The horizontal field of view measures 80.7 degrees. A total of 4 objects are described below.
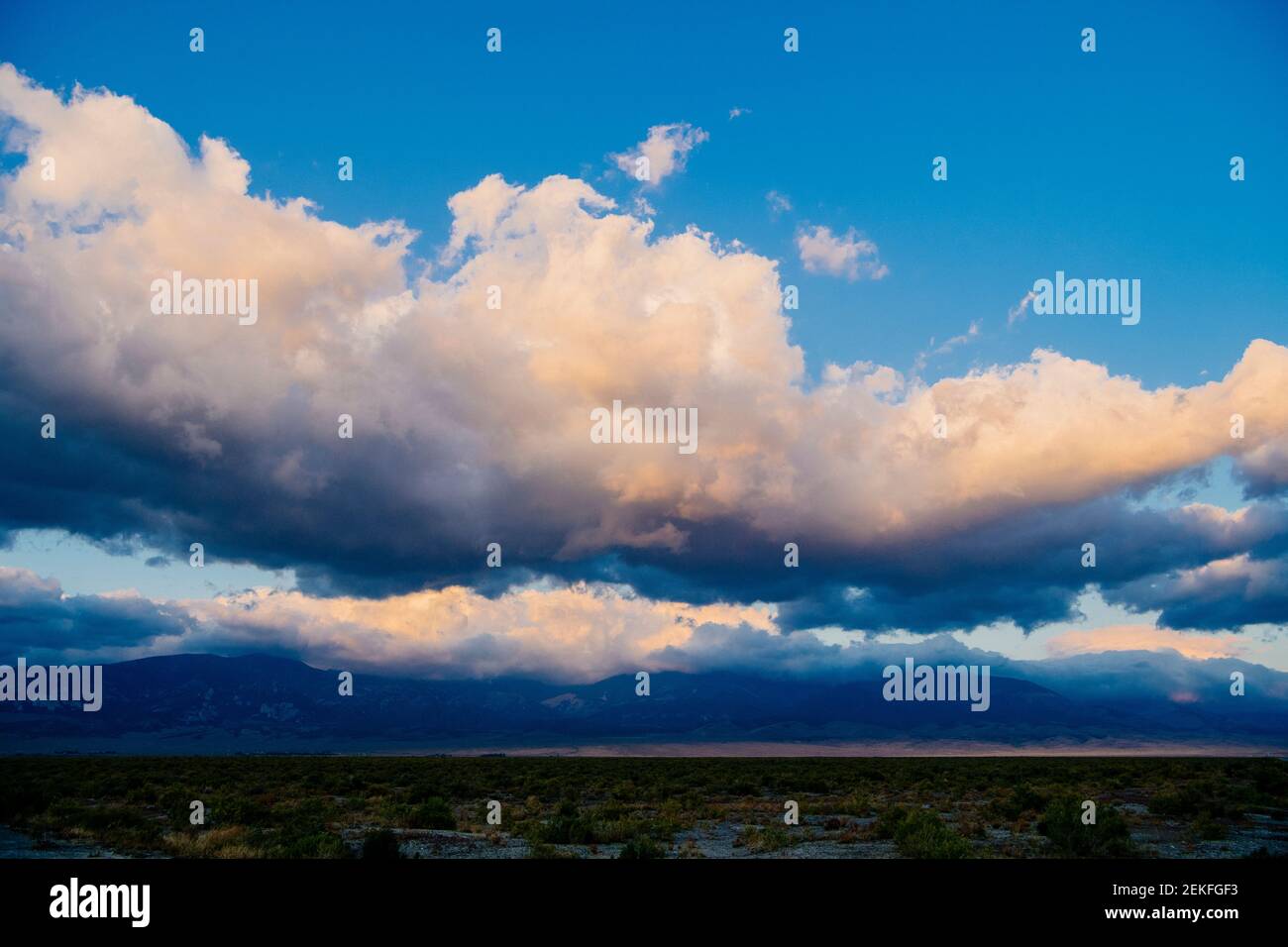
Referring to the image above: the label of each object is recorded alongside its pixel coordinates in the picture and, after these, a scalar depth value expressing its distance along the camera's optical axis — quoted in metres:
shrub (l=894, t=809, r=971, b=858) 20.14
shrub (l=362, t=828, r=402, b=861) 18.81
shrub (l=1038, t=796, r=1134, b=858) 20.98
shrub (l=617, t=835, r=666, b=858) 19.73
